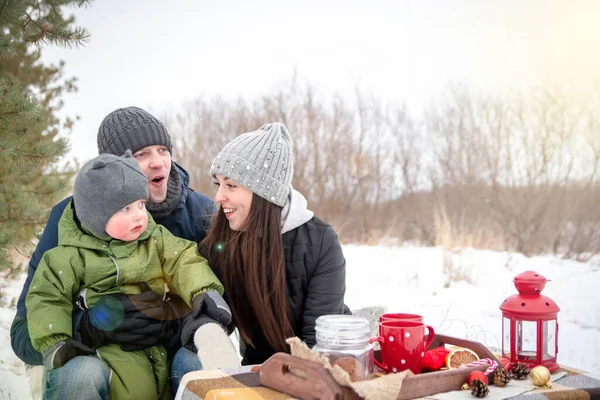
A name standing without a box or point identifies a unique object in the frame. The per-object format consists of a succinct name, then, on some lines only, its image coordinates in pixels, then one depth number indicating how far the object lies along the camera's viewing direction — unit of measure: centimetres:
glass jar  142
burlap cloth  126
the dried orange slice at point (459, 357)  160
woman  220
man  198
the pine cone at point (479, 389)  137
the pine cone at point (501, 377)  146
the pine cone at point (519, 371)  153
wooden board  127
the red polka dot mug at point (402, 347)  155
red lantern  165
